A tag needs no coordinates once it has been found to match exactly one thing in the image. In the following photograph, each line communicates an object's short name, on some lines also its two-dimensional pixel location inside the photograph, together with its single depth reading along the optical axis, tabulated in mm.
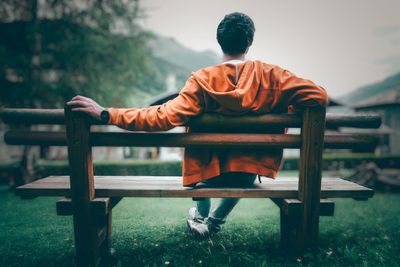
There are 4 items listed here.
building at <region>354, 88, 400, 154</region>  27494
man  1824
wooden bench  1875
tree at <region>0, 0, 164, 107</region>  7926
